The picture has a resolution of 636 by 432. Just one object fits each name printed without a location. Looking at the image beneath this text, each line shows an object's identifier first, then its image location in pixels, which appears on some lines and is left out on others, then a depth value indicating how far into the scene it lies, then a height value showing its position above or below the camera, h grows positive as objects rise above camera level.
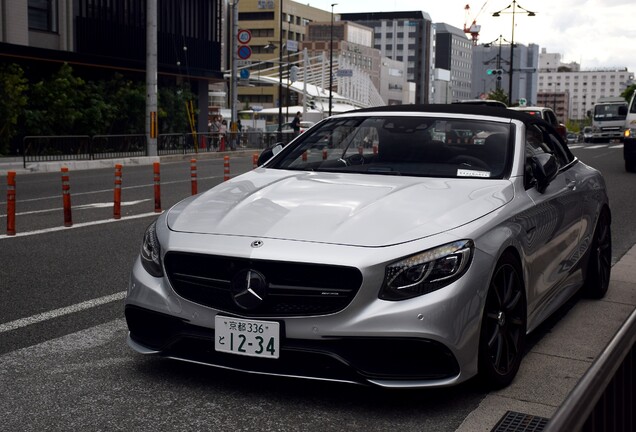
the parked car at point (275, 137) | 45.50 -1.31
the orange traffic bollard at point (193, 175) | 15.98 -1.15
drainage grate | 4.12 -1.43
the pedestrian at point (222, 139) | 38.81 -1.24
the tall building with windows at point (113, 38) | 35.00 +3.14
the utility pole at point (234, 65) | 43.56 +2.22
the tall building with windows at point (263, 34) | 136.38 +11.80
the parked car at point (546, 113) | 25.14 +0.06
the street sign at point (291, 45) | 70.37 +5.17
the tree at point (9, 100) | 29.75 +0.24
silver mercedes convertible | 4.20 -0.78
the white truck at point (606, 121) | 61.72 -0.34
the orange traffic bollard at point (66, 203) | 12.04 -1.25
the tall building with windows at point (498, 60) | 63.28 +3.99
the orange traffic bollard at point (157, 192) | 14.12 -1.29
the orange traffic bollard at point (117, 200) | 12.91 -1.29
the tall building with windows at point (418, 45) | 197.38 +14.93
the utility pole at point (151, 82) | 31.81 +0.98
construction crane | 121.82 +11.97
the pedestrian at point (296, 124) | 49.72 -0.72
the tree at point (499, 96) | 80.56 +1.70
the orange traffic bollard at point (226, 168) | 18.08 -1.15
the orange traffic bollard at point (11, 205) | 11.21 -1.22
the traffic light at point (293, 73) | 73.76 +3.21
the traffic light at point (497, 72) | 60.02 +2.81
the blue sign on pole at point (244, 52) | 45.47 +2.94
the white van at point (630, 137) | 23.98 -0.55
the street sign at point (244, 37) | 45.77 +3.74
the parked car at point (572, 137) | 95.21 -2.28
